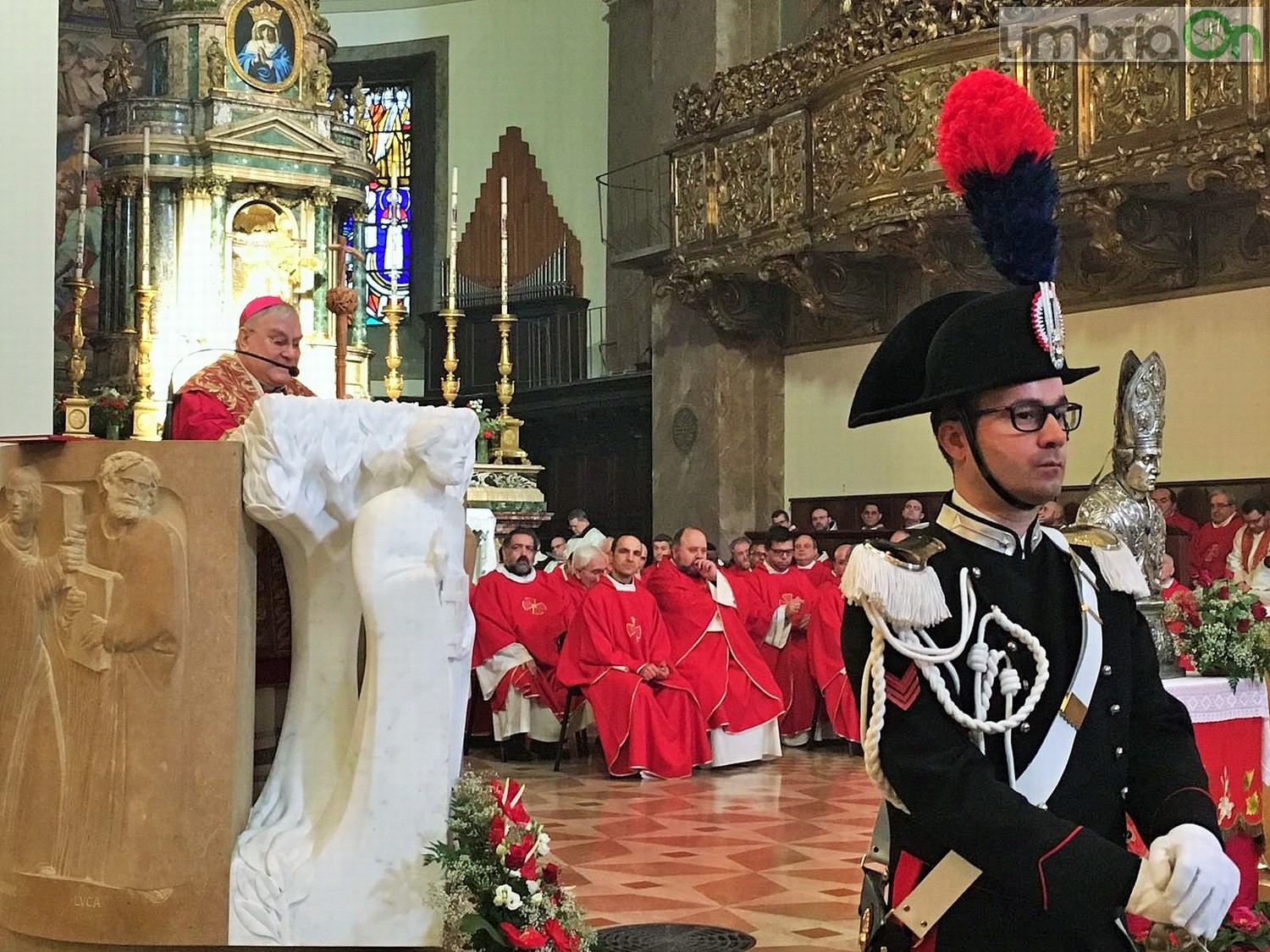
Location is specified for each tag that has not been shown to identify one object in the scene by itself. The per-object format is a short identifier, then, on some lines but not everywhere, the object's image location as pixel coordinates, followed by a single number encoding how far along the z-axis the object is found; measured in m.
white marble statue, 4.62
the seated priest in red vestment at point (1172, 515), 12.50
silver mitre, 5.52
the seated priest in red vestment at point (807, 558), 12.80
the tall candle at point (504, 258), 12.01
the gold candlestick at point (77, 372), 10.71
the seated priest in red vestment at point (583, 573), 11.48
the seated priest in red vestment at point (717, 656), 10.67
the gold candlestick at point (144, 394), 11.71
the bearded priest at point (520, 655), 10.92
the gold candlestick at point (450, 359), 10.82
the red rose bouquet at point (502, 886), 4.26
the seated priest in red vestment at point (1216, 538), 12.19
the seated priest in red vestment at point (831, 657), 11.28
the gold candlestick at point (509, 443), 14.04
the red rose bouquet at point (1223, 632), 5.75
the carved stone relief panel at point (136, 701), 4.61
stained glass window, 24.34
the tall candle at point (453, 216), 9.81
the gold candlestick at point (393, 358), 9.90
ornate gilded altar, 17.78
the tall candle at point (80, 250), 12.30
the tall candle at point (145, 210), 12.12
